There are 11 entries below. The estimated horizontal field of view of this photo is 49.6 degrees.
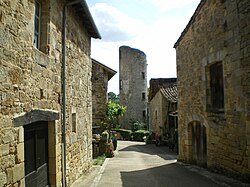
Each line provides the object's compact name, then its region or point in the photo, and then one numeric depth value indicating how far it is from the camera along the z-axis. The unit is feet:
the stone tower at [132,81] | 123.34
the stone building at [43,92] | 12.30
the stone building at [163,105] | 73.79
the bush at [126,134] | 102.53
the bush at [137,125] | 115.56
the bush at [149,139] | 83.30
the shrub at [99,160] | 37.33
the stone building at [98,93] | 57.62
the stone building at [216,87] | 21.53
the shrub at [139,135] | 99.86
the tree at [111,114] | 56.75
